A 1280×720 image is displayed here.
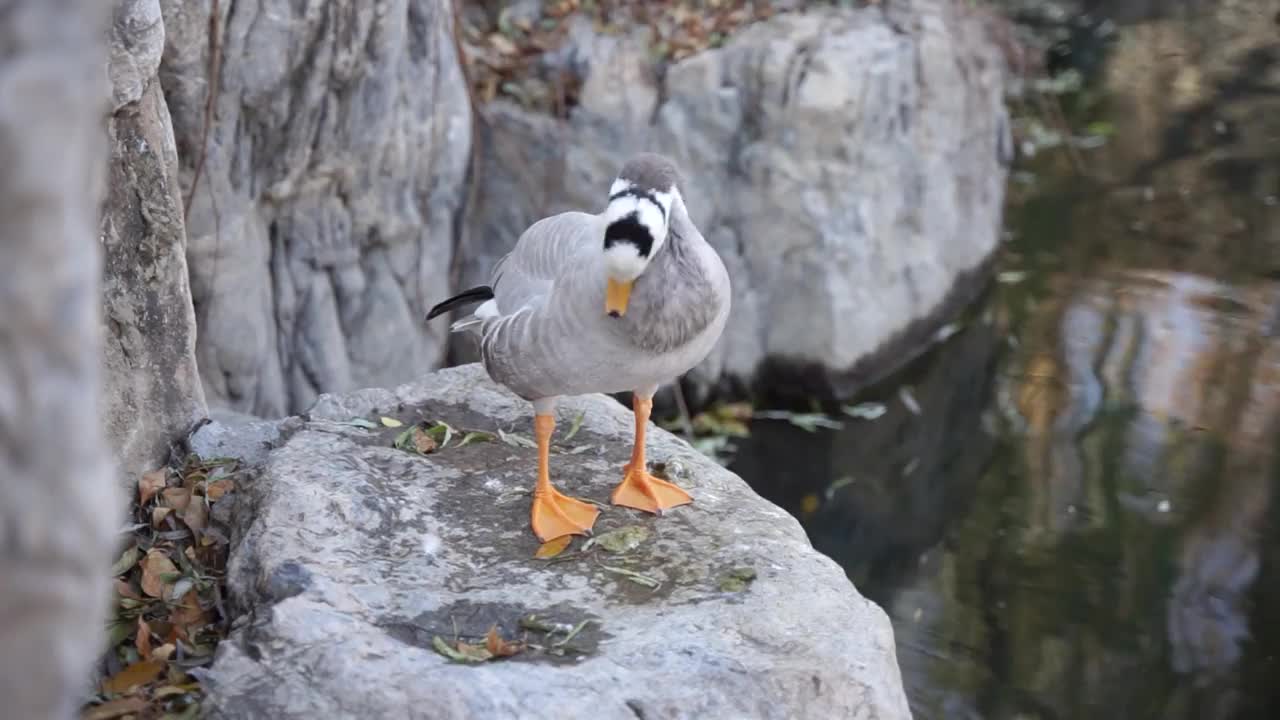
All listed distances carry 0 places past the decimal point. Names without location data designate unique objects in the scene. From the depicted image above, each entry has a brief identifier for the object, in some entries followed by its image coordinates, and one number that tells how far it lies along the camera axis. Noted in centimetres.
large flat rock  247
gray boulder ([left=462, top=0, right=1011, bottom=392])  633
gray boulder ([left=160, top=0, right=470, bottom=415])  468
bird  278
